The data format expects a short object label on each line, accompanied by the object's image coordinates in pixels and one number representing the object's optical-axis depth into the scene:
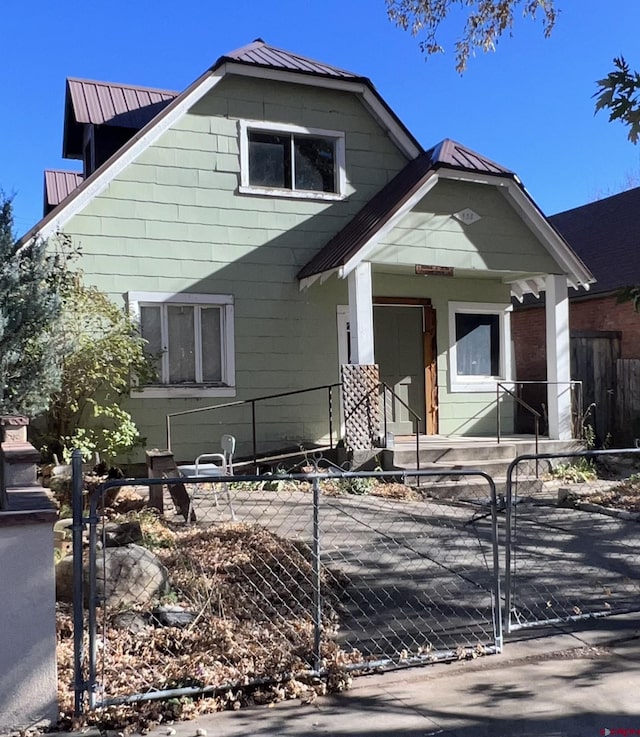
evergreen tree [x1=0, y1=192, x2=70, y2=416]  7.94
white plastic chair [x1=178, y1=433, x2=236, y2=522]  7.91
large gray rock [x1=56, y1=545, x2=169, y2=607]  4.62
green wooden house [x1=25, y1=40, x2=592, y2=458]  10.59
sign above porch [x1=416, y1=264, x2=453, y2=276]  11.17
